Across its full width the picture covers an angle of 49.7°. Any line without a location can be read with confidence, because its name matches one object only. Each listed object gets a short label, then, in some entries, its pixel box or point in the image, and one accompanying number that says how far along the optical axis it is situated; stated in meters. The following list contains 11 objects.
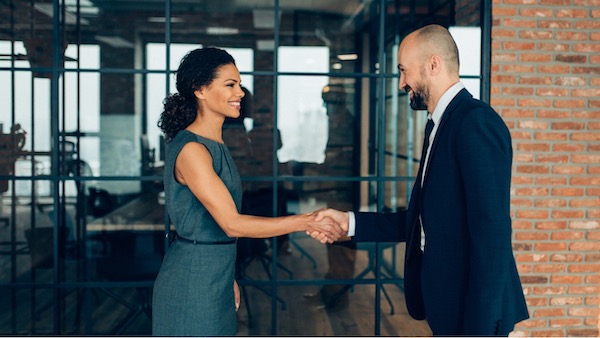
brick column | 3.63
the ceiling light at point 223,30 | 10.34
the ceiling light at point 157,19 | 10.70
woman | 2.28
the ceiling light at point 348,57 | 10.64
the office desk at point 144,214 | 6.99
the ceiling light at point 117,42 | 10.70
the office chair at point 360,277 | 5.57
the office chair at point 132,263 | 4.16
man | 1.90
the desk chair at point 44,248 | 6.73
